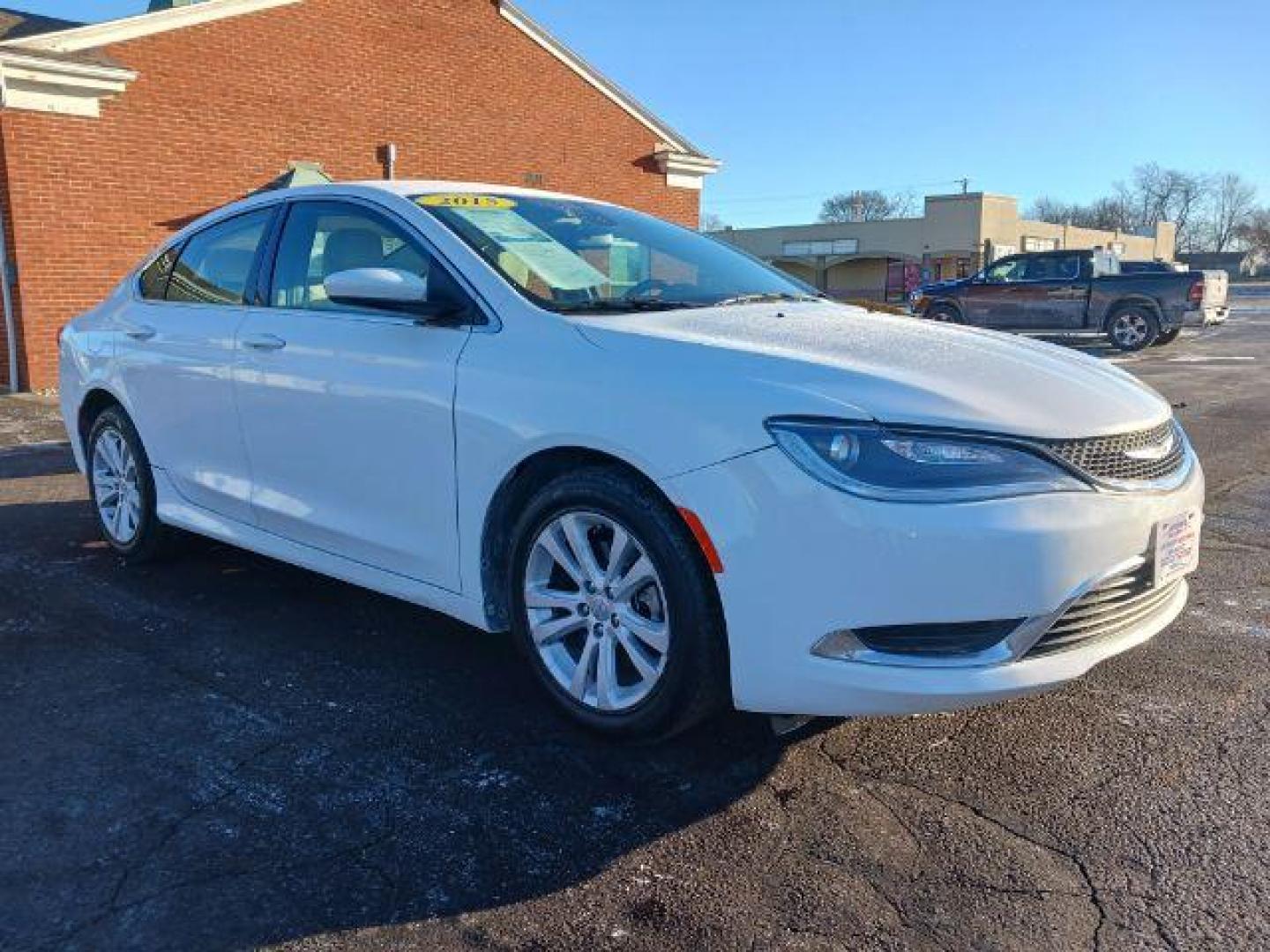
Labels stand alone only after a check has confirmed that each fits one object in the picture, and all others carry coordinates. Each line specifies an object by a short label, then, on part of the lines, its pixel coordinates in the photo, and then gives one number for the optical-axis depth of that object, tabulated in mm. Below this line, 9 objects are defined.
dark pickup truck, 18828
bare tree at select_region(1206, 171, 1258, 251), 134250
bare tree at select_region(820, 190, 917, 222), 107250
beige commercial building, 52062
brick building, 11672
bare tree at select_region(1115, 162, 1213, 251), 128375
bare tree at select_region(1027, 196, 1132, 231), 114938
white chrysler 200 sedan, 2625
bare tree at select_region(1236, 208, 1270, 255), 110375
